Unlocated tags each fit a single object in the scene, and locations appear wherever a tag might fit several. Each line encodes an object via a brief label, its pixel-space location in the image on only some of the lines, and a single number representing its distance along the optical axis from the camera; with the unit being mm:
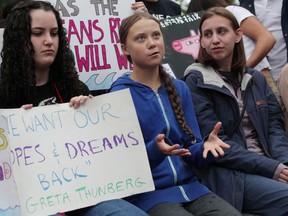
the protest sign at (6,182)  4341
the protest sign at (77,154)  4422
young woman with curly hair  4989
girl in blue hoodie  4769
